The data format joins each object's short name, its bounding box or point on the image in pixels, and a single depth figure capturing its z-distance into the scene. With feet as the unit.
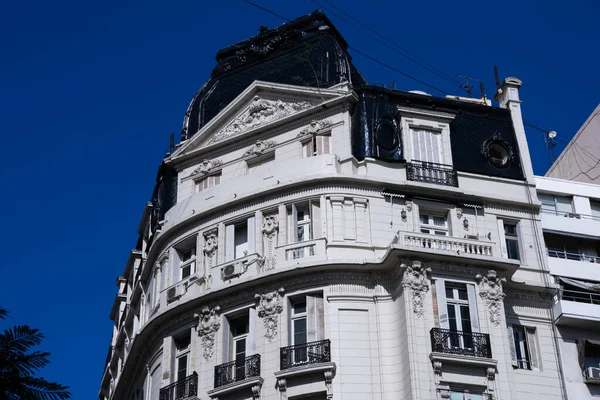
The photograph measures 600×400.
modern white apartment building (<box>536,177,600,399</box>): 125.80
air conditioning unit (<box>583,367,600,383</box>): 124.47
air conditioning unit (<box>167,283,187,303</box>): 134.31
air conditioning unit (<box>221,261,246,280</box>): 128.36
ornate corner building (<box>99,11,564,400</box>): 118.01
